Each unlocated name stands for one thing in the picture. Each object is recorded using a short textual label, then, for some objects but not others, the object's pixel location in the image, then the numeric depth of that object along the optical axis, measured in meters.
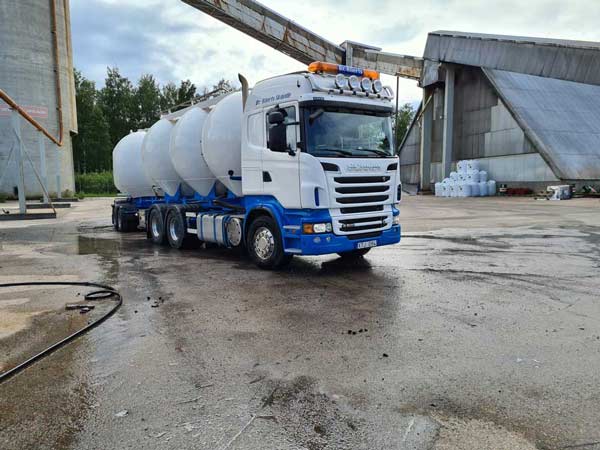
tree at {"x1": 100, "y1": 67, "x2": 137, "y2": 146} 71.19
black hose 3.95
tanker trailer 7.21
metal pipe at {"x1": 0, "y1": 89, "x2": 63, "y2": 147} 17.13
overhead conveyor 26.34
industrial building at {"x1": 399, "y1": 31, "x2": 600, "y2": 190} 28.53
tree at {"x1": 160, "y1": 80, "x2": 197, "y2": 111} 64.06
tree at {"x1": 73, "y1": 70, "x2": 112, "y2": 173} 63.00
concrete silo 31.66
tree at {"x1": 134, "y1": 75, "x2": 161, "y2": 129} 71.81
